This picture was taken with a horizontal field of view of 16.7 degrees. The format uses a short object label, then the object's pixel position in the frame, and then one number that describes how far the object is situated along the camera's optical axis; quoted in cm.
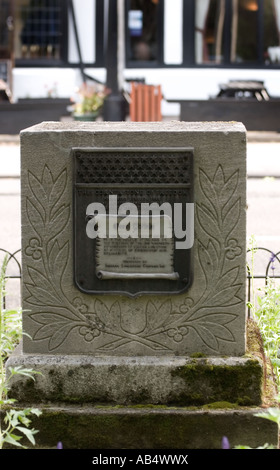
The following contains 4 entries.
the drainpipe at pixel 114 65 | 1878
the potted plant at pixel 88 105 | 1884
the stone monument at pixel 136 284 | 420
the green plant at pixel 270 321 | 484
